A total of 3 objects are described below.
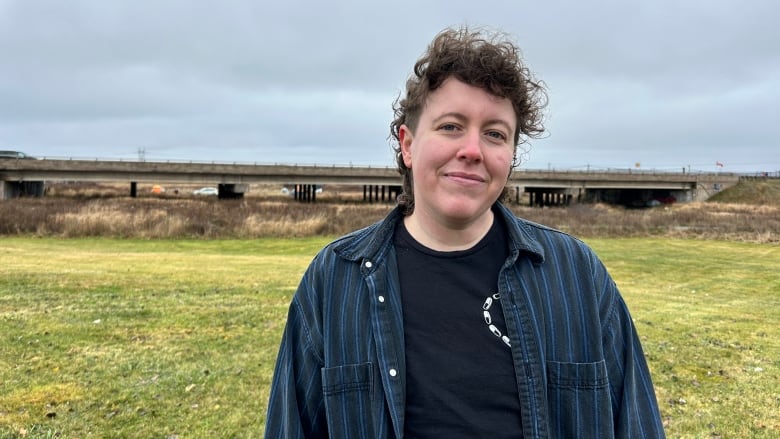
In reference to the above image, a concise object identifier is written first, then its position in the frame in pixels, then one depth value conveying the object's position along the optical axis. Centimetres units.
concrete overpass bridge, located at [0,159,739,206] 4938
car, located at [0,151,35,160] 5500
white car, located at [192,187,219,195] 7838
